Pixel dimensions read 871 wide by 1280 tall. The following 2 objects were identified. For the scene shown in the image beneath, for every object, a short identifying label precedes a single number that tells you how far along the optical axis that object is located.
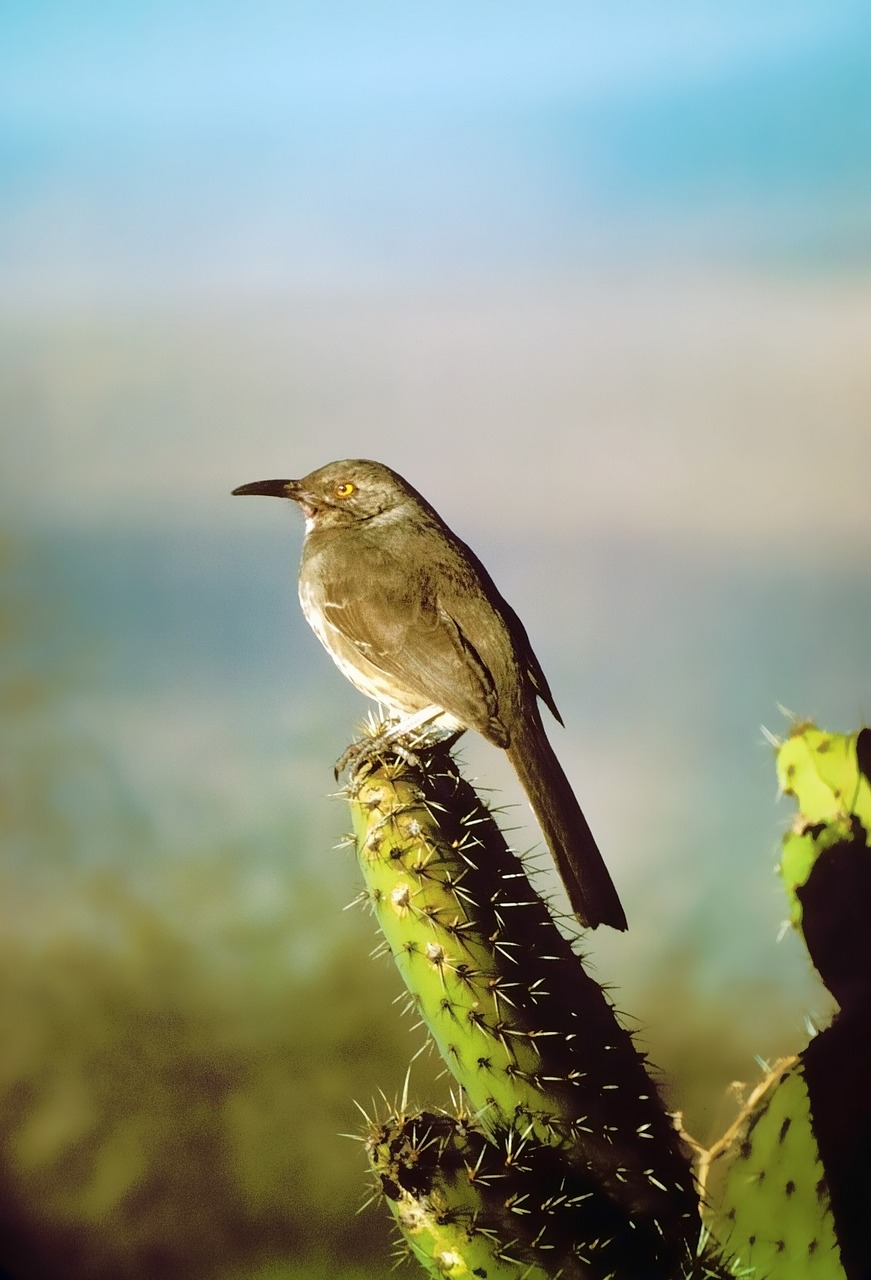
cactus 9.85
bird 9.95
